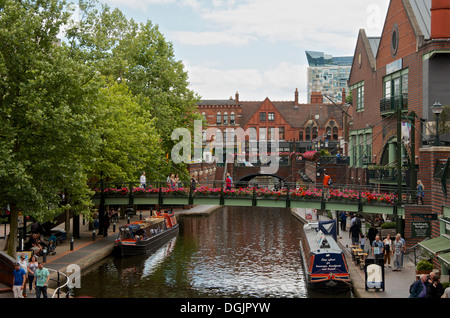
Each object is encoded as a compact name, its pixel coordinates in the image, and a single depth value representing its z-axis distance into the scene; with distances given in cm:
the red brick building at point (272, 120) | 11012
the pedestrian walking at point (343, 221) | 4428
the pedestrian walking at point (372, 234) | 3334
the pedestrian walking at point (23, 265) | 2075
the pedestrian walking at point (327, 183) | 3438
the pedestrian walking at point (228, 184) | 3741
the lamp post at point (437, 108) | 2566
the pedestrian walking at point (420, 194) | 3027
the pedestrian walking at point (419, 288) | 1873
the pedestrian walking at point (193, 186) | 3766
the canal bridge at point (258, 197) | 3259
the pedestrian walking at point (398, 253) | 2705
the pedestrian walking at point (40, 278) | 2067
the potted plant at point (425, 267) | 2395
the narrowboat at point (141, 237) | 3619
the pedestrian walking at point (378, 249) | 2725
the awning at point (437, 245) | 2339
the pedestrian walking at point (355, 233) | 3422
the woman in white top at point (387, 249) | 2881
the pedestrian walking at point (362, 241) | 3173
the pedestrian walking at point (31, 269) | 2220
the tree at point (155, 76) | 5434
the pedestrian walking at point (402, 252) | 2725
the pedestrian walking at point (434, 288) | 1834
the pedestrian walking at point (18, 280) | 2033
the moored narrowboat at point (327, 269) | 2628
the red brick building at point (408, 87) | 2962
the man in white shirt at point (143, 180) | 3975
